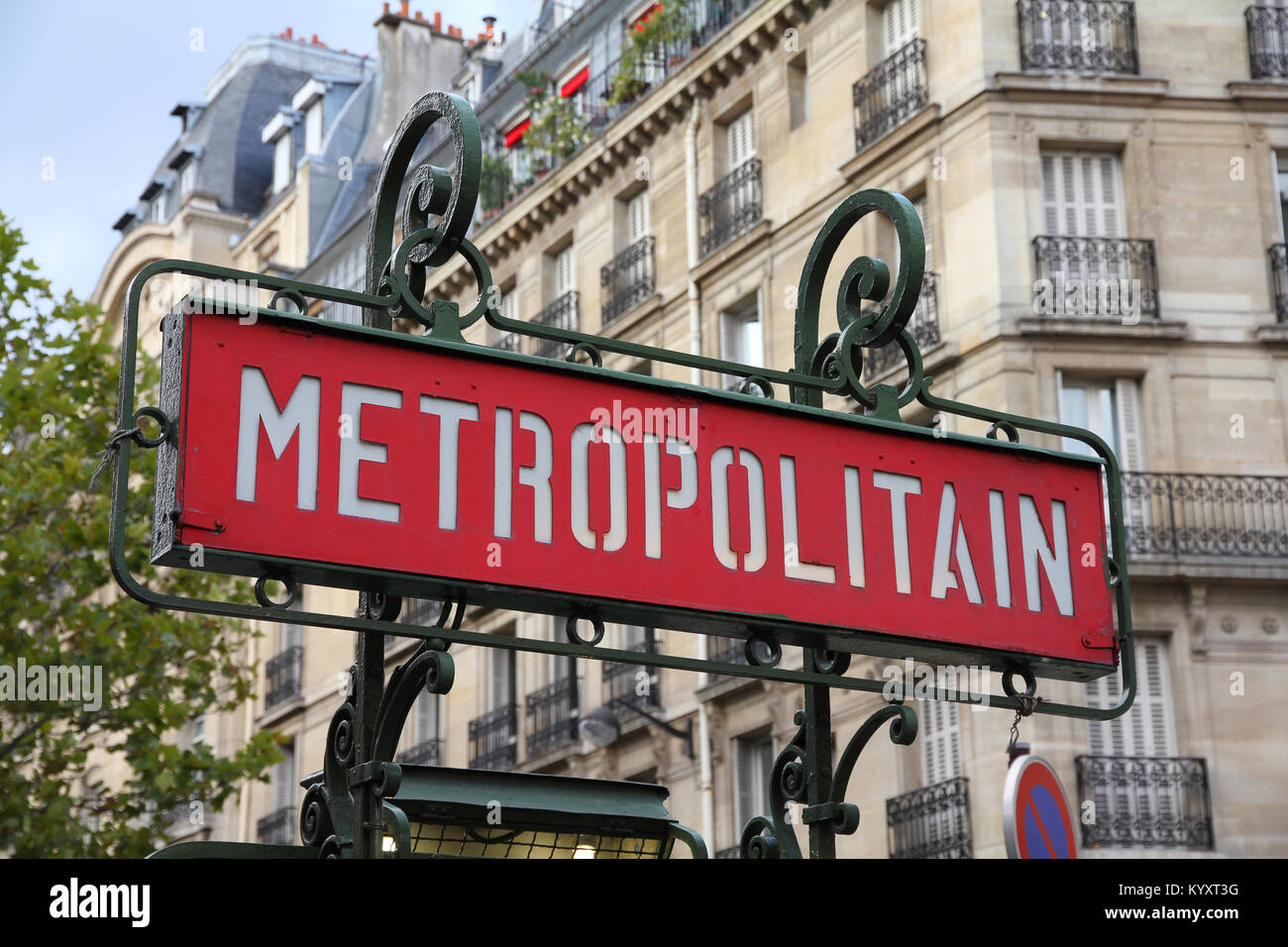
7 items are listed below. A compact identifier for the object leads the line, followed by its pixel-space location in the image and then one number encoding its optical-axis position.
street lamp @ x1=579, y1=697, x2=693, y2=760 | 27.62
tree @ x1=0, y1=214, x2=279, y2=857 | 22.05
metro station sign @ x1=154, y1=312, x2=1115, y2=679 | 3.81
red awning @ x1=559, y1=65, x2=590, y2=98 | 34.34
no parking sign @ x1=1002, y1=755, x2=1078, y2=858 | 9.62
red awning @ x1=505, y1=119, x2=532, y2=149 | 35.77
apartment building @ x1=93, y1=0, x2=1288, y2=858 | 23.69
